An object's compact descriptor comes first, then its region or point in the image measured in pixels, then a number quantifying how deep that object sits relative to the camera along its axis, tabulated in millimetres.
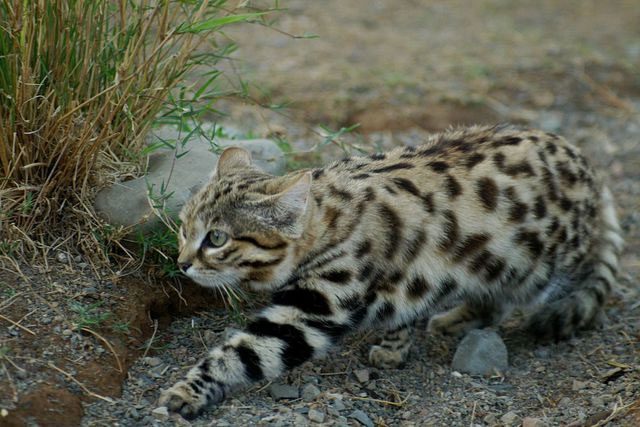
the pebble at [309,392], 9250
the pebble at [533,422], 8953
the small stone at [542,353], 10836
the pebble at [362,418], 9010
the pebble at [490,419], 9250
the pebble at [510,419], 9234
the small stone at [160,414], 8367
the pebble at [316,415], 8766
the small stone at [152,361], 9242
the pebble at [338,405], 9102
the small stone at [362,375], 9945
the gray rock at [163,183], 9930
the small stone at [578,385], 9852
